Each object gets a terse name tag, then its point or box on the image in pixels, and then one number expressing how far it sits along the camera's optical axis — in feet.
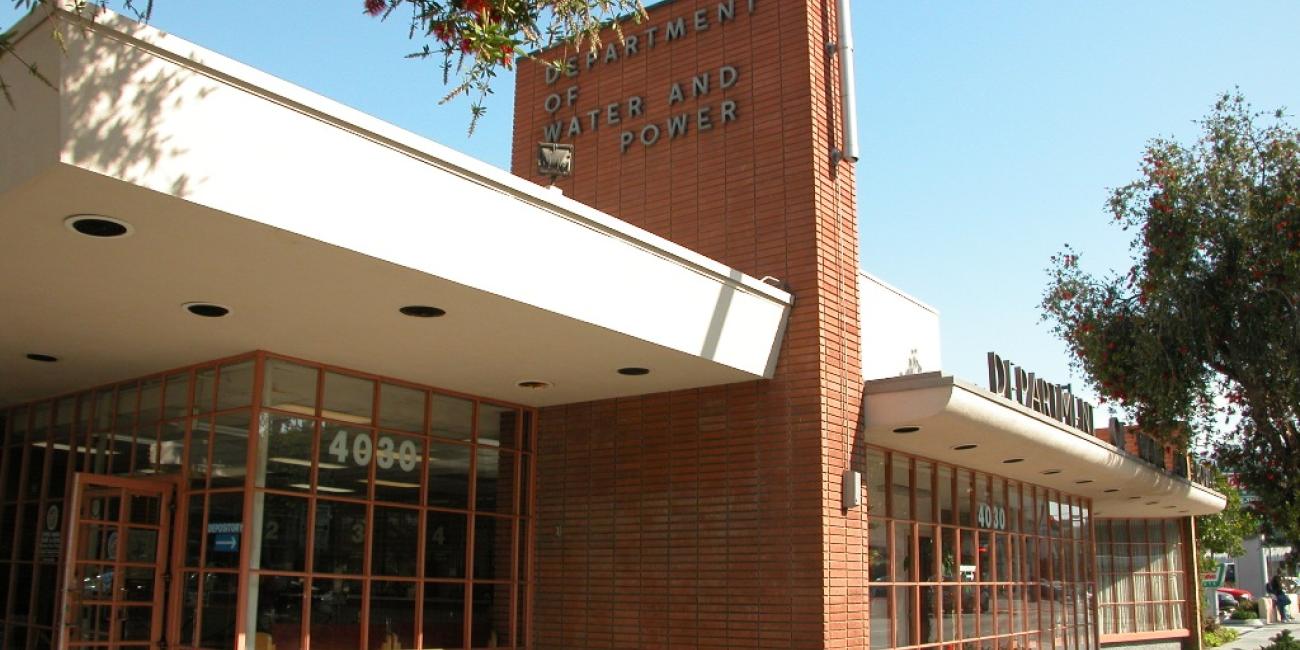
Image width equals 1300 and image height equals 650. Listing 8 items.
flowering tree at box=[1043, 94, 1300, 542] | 56.70
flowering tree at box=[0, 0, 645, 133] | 20.08
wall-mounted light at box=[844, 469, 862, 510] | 40.18
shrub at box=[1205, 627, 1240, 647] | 100.58
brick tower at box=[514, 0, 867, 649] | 39.75
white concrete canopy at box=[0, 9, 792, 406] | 21.86
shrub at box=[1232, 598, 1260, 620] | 136.26
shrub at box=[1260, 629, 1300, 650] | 64.34
